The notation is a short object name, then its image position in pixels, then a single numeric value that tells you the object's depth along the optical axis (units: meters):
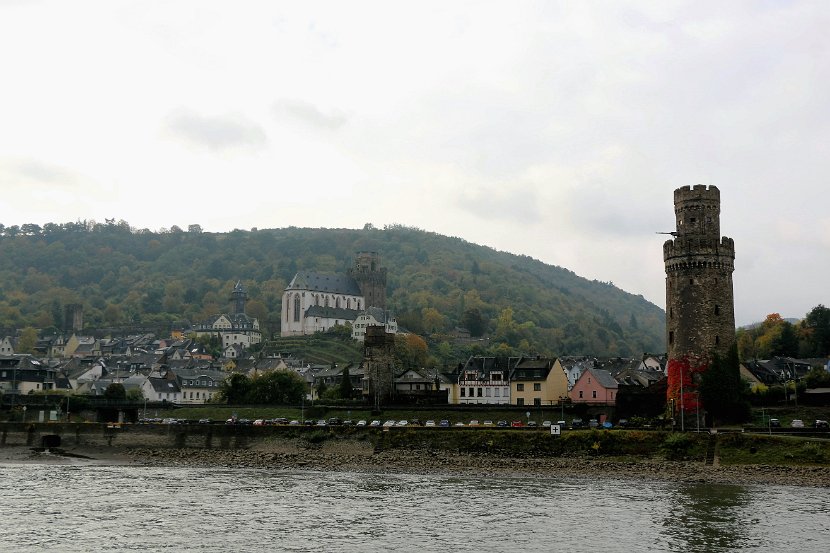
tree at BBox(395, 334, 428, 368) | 155.32
